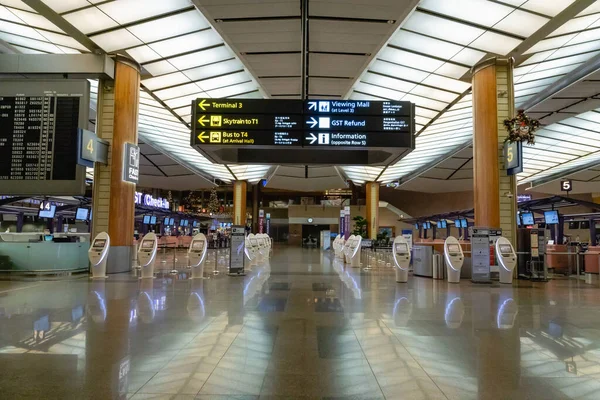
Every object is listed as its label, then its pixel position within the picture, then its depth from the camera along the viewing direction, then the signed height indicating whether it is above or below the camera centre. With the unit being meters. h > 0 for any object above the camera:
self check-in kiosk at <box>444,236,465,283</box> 11.23 -0.70
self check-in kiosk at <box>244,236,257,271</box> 14.70 -0.76
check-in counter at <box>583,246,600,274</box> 14.24 -0.91
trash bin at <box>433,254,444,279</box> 12.08 -0.92
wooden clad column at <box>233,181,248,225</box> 36.94 +2.76
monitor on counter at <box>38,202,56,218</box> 20.11 +0.91
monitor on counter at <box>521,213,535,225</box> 18.25 +0.71
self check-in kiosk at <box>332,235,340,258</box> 23.69 -0.78
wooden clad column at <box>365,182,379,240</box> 37.28 +2.22
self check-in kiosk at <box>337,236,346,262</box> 22.10 -0.79
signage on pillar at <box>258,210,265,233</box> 41.29 +1.45
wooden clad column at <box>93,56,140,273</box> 12.12 +1.76
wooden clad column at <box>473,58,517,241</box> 11.92 +2.48
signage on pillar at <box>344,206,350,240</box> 31.13 +0.89
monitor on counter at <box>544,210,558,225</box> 17.06 +0.74
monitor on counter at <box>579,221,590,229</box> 28.34 +0.73
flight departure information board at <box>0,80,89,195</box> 10.22 +2.28
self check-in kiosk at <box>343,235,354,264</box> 17.48 -0.69
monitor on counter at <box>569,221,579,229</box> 27.11 +0.69
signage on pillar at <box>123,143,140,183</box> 12.27 +1.93
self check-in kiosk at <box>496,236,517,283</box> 10.88 -0.61
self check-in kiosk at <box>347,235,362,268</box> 16.08 -0.74
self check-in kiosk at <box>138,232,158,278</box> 11.09 -0.70
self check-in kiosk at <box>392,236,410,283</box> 11.17 -0.72
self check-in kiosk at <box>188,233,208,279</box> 11.18 -0.69
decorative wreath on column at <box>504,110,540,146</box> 11.05 +2.78
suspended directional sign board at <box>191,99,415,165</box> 10.55 +2.66
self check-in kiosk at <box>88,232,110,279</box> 11.07 -0.69
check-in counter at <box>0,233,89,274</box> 11.64 -0.75
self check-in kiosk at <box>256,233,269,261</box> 18.11 -0.65
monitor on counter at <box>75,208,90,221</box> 19.54 +0.73
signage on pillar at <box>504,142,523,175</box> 11.17 +2.05
